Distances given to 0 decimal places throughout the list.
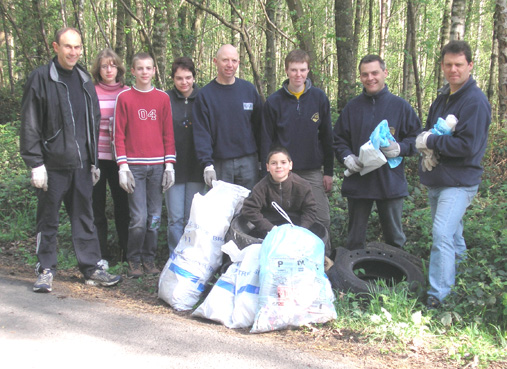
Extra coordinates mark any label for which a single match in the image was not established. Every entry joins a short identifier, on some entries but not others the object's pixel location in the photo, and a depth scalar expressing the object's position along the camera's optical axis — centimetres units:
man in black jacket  448
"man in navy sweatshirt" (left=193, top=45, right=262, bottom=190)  502
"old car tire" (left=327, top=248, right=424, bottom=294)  429
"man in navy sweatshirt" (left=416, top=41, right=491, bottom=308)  390
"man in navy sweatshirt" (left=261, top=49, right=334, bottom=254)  504
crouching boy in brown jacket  458
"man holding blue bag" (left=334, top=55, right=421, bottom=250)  460
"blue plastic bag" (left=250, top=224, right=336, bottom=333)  374
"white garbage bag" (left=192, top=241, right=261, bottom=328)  391
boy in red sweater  503
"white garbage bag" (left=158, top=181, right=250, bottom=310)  443
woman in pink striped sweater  525
